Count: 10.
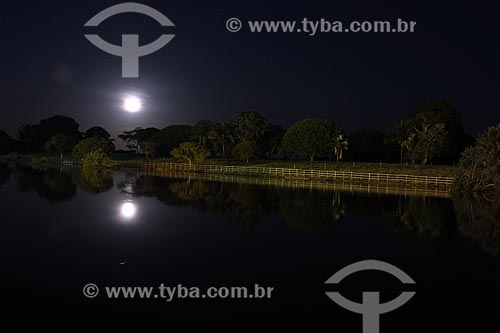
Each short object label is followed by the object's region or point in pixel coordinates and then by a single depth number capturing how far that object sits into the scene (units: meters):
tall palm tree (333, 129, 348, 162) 66.44
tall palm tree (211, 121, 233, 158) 78.44
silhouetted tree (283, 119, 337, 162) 67.56
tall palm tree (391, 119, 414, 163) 59.59
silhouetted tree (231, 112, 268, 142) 77.00
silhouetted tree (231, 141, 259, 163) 69.50
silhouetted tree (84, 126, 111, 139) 144.96
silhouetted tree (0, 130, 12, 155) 128.44
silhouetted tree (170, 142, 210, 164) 65.75
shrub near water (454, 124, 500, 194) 32.44
